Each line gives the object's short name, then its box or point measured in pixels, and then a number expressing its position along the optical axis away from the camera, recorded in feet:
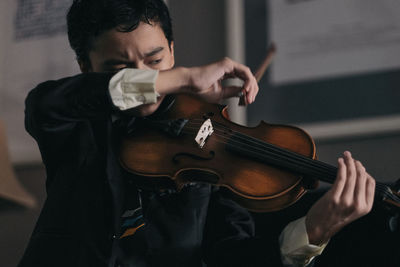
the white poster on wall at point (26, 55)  7.80
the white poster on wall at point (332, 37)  6.51
